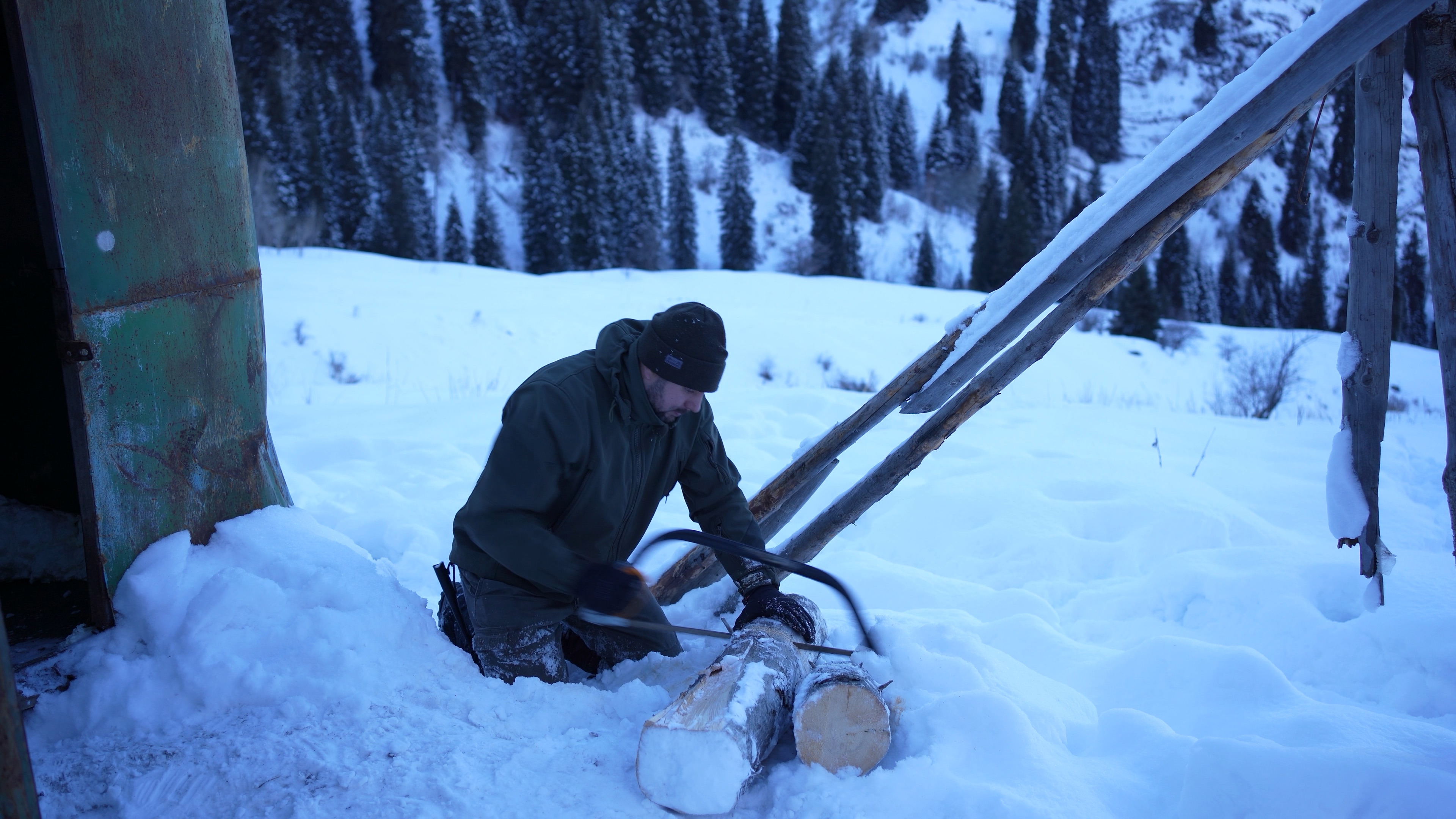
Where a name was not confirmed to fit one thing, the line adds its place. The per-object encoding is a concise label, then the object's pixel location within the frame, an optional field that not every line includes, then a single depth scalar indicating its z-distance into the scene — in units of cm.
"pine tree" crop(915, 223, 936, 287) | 3575
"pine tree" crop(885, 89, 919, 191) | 4375
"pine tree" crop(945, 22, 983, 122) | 4809
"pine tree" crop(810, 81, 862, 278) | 3475
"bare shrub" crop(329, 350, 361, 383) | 919
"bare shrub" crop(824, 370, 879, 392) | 1087
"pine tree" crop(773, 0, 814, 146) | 4306
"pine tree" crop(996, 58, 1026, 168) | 4847
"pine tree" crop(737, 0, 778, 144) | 4309
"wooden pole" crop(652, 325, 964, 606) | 291
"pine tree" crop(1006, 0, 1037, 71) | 5391
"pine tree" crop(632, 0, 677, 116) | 4056
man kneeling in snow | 230
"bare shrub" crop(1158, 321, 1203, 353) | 1885
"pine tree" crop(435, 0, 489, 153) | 3769
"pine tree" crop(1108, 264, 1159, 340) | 2175
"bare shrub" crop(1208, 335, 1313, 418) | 1018
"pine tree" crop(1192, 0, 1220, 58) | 5162
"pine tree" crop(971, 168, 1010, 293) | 3472
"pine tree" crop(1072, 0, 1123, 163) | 5047
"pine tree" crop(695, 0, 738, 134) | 4122
